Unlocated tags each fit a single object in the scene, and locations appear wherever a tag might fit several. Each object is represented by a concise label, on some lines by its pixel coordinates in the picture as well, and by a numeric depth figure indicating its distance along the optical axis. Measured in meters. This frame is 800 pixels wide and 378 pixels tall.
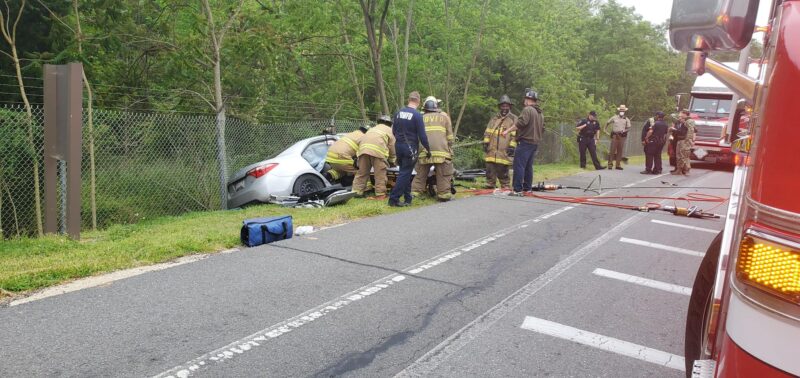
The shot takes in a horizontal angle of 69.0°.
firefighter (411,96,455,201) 10.17
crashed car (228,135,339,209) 10.30
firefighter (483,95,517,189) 12.26
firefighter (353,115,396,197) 10.25
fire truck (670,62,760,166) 19.80
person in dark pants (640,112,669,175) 17.92
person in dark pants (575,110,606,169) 18.81
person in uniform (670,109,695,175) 17.42
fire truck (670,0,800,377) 1.68
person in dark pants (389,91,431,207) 9.52
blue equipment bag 6.46
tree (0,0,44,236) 7.89
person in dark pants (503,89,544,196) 11.24
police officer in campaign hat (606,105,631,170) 19.27
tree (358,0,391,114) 14.09
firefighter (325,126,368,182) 10.95
